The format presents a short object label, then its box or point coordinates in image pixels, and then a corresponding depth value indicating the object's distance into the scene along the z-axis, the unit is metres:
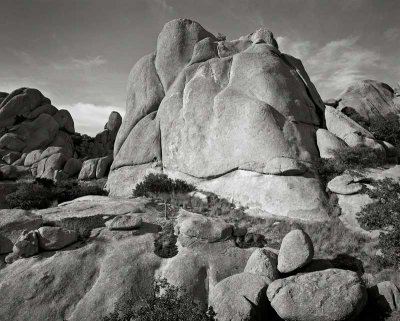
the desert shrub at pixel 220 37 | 31.10
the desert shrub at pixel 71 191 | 22.27
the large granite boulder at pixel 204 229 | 14.02
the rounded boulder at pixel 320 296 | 9.74
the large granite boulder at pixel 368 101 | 29.05
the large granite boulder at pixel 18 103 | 52.78
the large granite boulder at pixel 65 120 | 58.47
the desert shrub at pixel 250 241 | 14.16
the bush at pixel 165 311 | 8.66
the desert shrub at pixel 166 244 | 13.32
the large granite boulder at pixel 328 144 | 20.78
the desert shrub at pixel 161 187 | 21.78
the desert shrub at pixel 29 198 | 19.25
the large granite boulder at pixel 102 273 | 10.80
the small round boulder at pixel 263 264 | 11.66
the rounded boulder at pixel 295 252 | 11.83
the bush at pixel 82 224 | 13.98
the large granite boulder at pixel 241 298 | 10.00
